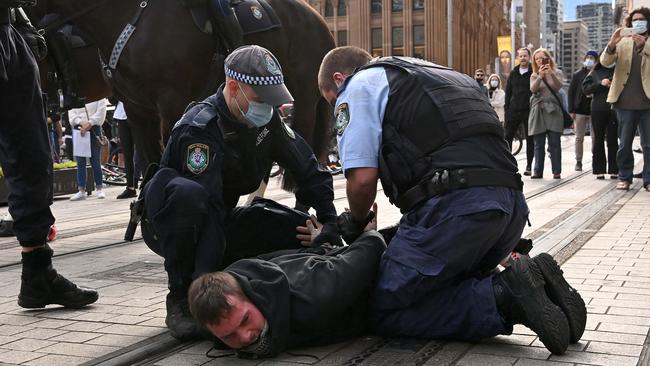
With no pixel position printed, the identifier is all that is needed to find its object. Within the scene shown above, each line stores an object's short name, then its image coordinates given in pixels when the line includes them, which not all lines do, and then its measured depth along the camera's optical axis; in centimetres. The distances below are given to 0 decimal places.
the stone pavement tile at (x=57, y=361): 343
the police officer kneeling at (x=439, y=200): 358
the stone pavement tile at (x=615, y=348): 340
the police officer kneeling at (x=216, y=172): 379
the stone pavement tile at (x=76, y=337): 378
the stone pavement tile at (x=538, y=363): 329
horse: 608
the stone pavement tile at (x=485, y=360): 332
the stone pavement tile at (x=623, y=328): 371
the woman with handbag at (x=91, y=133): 1178
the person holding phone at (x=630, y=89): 1019
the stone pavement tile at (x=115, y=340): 372
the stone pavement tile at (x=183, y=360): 345
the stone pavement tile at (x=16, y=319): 414
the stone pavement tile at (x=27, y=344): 366
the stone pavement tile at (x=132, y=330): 391
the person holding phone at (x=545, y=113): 1277
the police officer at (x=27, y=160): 413
